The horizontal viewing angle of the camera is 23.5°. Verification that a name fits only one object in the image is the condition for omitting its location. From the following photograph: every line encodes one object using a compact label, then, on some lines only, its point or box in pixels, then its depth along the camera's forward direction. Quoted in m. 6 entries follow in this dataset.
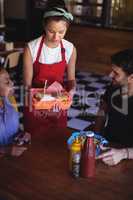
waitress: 2.29
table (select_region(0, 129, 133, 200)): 1.42
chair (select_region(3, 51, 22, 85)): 5.03
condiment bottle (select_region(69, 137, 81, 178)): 1.51
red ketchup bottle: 1.47
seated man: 1.99
